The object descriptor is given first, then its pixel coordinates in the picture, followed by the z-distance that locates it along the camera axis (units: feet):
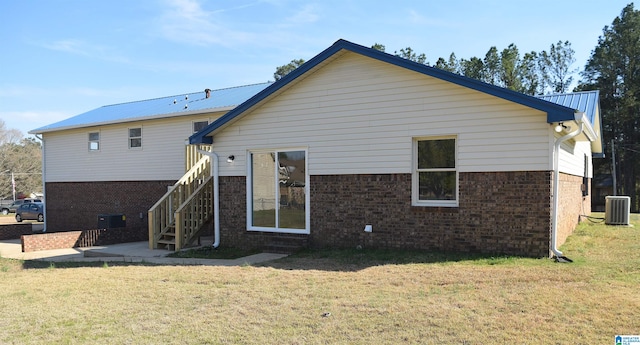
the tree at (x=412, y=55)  139.44
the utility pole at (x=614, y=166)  109.42
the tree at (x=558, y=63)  136.26
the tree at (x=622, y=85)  114.93
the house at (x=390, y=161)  29.04
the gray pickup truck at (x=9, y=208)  143.84
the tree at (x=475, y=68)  130.00
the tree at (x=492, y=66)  128.47
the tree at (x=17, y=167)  195.00
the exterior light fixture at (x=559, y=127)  27.99
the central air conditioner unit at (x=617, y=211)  50.80
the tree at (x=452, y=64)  135.33
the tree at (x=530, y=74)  131.64
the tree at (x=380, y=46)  136.36
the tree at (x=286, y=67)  150.82
